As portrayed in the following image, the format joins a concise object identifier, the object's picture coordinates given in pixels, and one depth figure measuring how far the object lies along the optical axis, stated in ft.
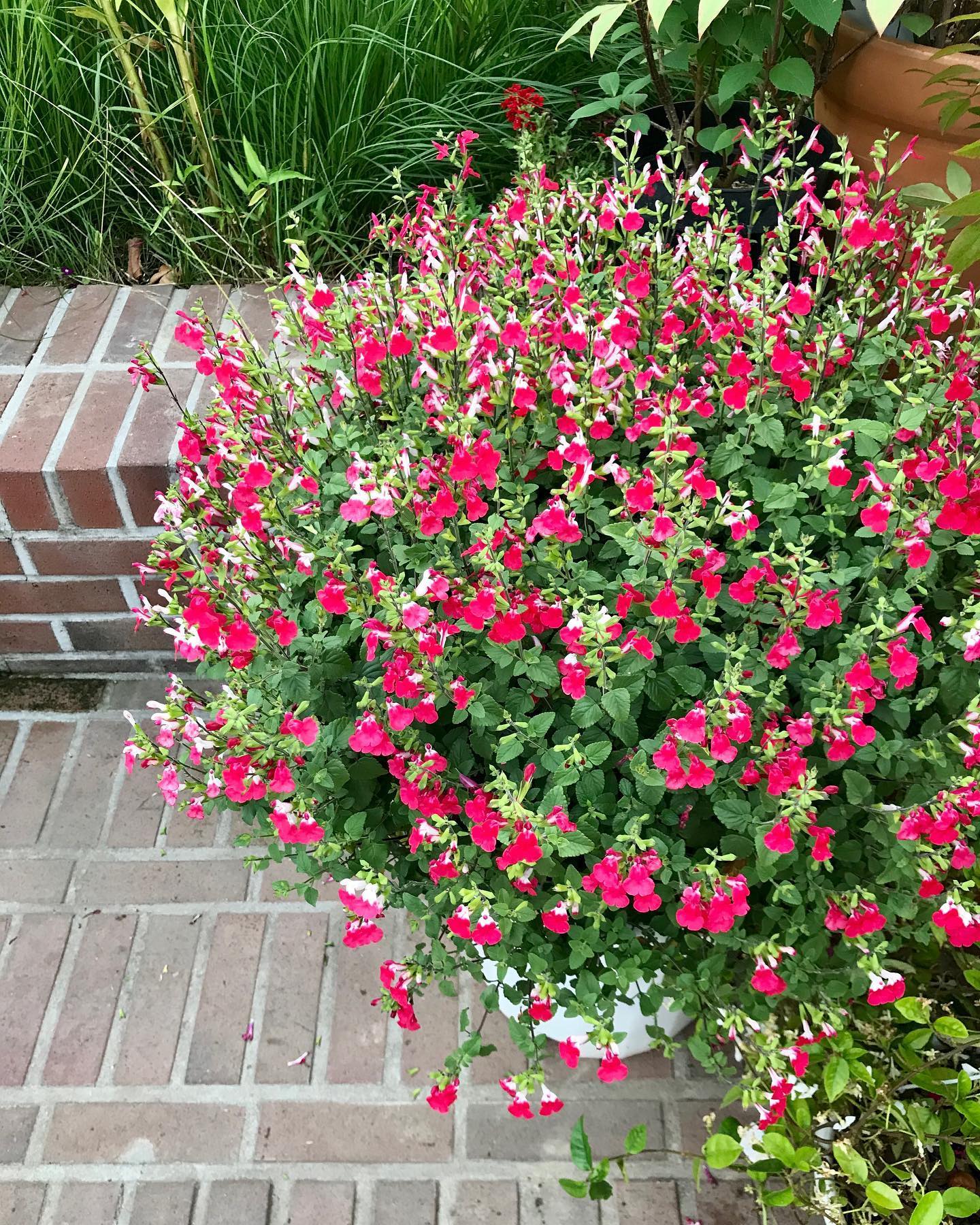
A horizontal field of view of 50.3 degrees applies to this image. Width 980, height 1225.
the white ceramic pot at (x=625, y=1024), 5.49
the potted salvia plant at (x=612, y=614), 4.04
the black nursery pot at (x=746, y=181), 6.97
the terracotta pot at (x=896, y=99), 6.69
